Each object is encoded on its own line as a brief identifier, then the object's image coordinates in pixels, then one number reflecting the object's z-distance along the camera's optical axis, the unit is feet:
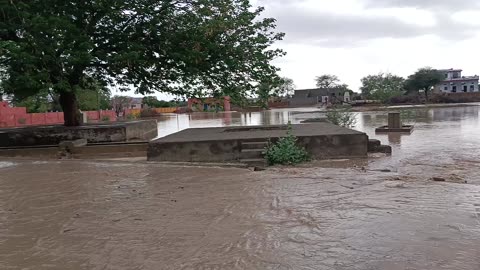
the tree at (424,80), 277.44
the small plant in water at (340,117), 63.93
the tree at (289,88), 386.73
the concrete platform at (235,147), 40.32
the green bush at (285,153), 36.65
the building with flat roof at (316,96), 338.13
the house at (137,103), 351.46
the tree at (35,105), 162.71
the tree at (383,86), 230.27
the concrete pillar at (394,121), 70.08
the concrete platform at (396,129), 67.97
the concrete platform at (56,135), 62.34
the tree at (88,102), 185.22
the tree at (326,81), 350.02
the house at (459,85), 317.01
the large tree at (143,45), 51.96
